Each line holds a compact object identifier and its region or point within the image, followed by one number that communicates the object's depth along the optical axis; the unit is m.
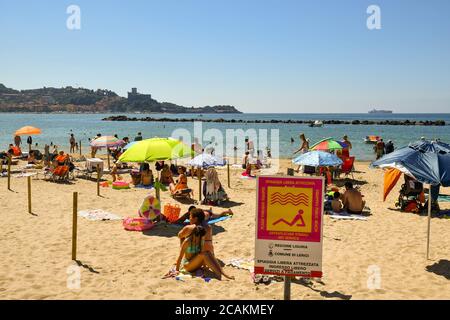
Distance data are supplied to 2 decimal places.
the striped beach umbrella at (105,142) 16.34
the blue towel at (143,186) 13.59
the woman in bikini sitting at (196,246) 5.90
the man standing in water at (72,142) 26.99
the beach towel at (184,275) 5.71
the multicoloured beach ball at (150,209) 8.62
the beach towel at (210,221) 8.75
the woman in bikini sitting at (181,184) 11.67
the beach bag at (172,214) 8.85
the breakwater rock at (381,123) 83.16
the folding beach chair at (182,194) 11.48
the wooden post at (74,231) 6.29
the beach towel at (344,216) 9.52
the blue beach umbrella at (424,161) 6.71
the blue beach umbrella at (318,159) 11.99
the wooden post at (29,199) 9.49
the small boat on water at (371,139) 38.87
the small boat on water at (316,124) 78.12
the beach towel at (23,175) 15.15
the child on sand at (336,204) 10.03
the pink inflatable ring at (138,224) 8.39
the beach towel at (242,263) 6.26
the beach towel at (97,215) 9.17
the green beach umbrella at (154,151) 9.27
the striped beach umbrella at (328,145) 14.52
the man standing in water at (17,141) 23.94
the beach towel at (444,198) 11.56
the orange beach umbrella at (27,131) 18.54
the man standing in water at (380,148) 22.77
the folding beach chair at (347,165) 15.67
